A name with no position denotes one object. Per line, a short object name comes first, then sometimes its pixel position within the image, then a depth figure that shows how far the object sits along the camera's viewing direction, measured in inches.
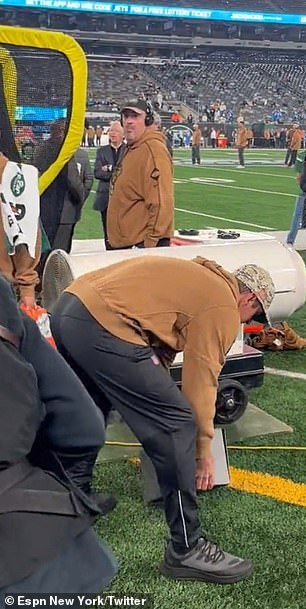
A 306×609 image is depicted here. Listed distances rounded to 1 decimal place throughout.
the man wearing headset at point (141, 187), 205.8
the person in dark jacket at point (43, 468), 59.4
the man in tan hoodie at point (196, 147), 1076.5
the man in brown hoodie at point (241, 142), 1027.3
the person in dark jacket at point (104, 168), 315.6
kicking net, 176.4
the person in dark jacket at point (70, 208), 213.9
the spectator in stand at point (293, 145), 1023.0
